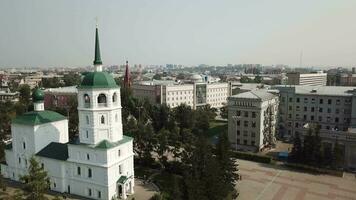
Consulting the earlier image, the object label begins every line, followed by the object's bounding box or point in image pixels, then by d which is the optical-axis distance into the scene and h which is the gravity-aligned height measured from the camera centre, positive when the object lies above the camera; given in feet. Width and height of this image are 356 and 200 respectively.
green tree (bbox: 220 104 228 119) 270.63 -39.46
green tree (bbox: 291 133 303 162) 155.22 -41.64
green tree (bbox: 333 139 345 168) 145.82 -41.60
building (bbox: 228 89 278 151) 177.58 -30.83
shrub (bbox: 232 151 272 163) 161.17 -47.15
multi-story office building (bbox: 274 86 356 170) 194.85 -26.25
